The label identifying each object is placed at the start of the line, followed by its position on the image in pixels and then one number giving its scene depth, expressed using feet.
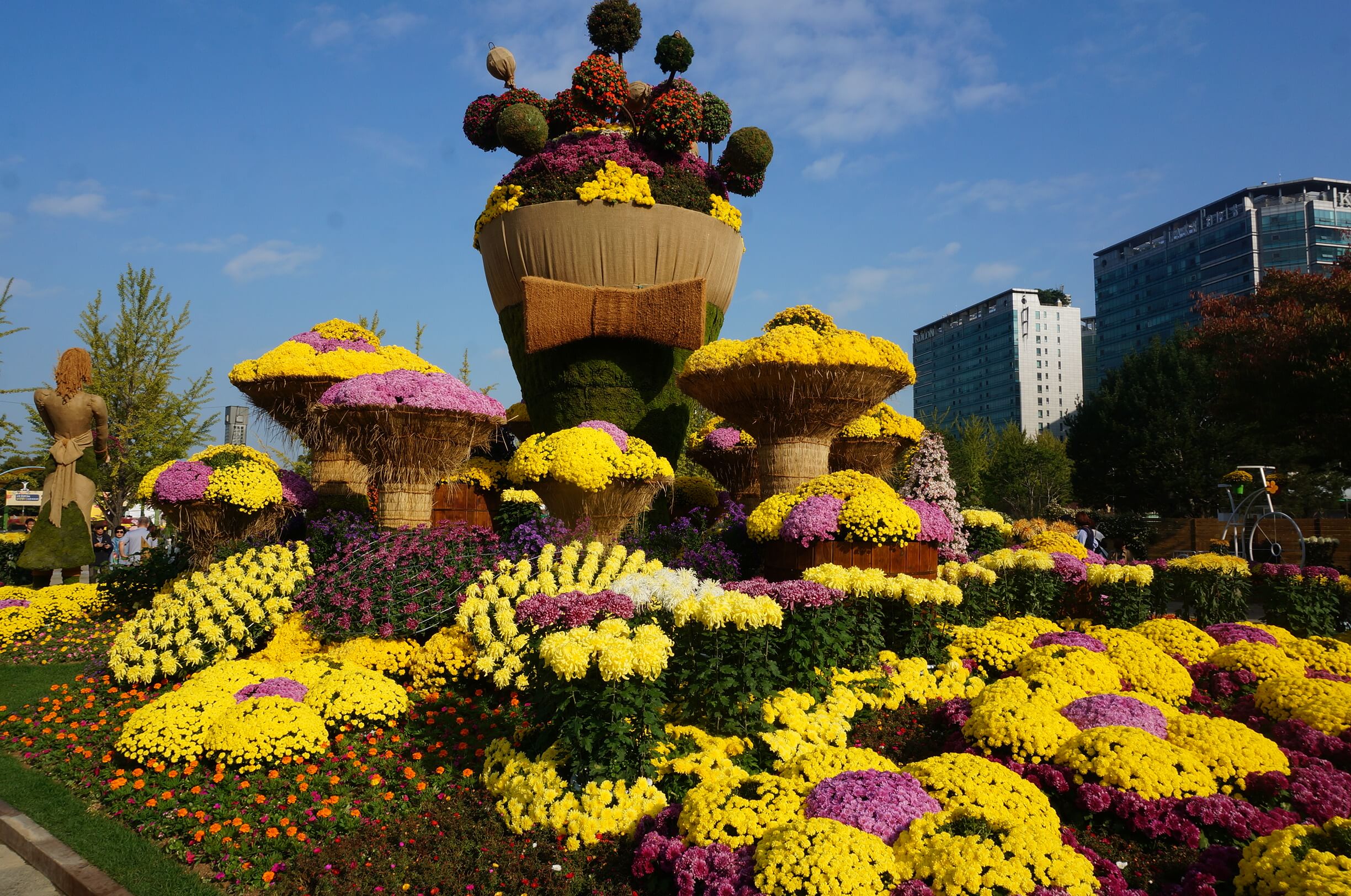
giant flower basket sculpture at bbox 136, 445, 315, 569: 28.35
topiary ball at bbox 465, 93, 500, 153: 36.76
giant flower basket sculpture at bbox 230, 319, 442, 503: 32.07
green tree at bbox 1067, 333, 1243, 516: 103.19
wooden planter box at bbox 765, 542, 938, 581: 24.44
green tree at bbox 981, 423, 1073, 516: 112.16
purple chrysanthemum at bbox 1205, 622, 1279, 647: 22.04
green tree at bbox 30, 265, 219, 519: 54.85
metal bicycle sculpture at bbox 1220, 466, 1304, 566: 43.96
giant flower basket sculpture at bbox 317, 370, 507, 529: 25.70
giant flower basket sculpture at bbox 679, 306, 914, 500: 28.84
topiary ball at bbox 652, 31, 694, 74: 34.94
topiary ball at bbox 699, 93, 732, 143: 36.91
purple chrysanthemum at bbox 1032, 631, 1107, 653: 20.30
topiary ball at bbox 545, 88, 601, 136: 36.52
